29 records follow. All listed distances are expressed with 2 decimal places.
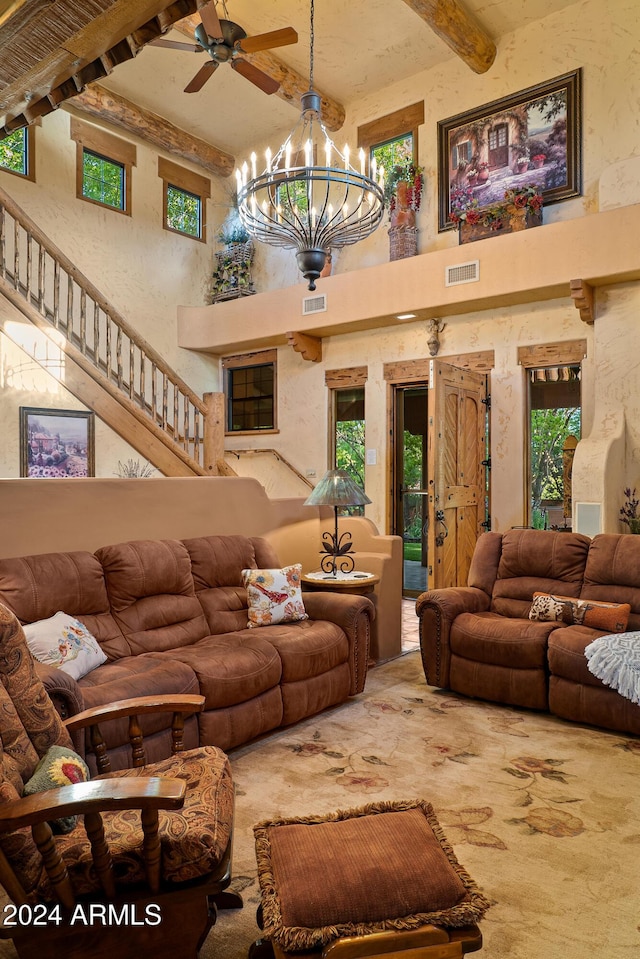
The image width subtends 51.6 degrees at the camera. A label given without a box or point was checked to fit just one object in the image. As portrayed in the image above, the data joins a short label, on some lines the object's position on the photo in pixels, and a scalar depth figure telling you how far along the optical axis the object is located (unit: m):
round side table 4.34
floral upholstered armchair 1.55
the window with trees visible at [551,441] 6.41
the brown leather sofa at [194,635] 3.00
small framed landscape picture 6.33
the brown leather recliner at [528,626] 3.53
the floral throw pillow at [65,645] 2.84
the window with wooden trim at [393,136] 7.53
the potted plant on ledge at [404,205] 7.23
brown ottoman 1.46
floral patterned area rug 1.98
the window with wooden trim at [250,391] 8.64
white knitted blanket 3.29
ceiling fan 4.09
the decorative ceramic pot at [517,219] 6.20
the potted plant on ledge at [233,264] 8.75
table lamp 4.52
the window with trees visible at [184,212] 8.88
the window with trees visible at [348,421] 7.79
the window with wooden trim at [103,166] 7.84
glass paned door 7.53
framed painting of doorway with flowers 6.40
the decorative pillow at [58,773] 1.79
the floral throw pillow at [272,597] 3.93
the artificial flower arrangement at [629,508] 5.67
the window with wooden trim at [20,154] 7.14
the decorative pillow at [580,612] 3.67
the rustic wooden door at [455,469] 5.70
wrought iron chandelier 3.29
